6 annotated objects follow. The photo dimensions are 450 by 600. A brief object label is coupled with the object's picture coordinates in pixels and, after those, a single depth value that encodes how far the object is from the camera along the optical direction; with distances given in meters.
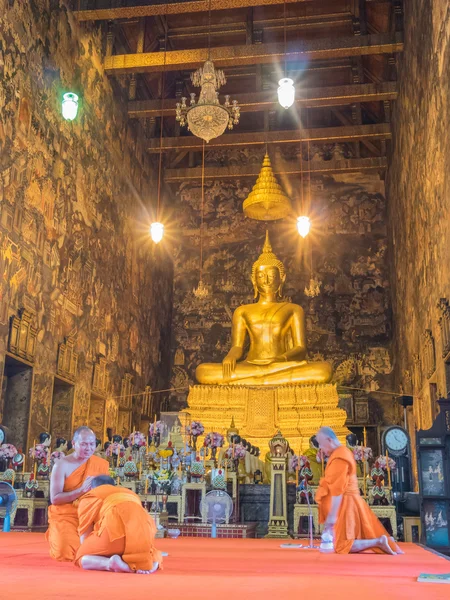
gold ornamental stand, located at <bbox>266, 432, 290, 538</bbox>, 6.00
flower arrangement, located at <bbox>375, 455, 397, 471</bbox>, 6.16
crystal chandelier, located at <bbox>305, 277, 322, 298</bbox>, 11.45
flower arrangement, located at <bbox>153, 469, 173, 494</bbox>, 6.23
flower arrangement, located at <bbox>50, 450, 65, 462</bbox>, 6.39
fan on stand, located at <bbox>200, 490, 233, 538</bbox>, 6.00
